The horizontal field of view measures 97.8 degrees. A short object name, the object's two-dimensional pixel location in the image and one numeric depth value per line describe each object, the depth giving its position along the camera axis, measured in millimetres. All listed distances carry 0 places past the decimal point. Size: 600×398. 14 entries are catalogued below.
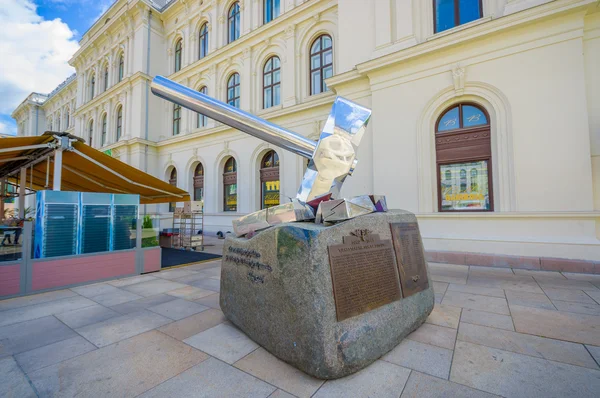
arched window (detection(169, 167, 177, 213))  18970
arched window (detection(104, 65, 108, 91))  24233
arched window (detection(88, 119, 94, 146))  25253
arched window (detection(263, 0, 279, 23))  14547
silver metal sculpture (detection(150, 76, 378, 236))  3695
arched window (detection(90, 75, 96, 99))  26000
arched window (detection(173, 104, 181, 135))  19531
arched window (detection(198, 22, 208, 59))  17906
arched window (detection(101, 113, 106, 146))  23703
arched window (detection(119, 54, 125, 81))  22397
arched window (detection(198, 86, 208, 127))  17248
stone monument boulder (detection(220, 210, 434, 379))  2430
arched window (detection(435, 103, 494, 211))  7621
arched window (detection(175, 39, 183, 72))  19859
